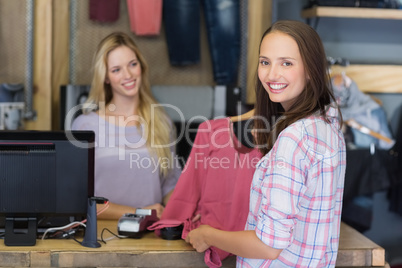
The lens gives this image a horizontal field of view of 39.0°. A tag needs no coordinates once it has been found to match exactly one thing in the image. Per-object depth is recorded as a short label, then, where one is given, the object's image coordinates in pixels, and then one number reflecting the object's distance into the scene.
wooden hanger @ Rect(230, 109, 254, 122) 2.05
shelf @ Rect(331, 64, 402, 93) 3.80
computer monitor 1.96
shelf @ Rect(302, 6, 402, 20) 3.50
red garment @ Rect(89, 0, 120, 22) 3.67
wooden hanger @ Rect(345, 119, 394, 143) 3.53
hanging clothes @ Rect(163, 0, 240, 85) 3.72
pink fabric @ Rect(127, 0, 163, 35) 3.61
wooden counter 1.93
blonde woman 3.07
